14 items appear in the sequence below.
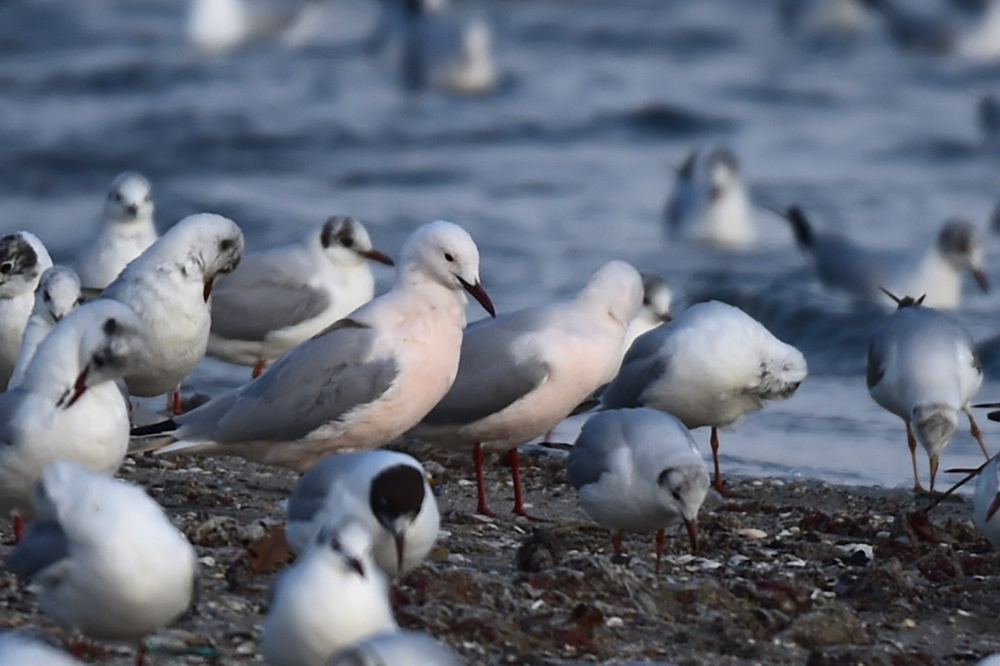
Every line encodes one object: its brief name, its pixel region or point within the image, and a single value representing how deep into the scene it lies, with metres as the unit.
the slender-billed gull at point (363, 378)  14.25
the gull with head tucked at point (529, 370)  15.16
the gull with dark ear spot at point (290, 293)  19.36
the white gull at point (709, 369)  16.16
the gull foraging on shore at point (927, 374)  16.73
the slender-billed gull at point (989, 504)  12.89
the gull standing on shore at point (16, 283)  16.37
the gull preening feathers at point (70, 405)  11.71
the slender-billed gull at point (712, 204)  32.09
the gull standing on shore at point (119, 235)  19.41
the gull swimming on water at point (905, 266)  27.03
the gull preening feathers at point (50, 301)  14.52
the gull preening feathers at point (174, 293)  15.47
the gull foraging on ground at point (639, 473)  12.63
